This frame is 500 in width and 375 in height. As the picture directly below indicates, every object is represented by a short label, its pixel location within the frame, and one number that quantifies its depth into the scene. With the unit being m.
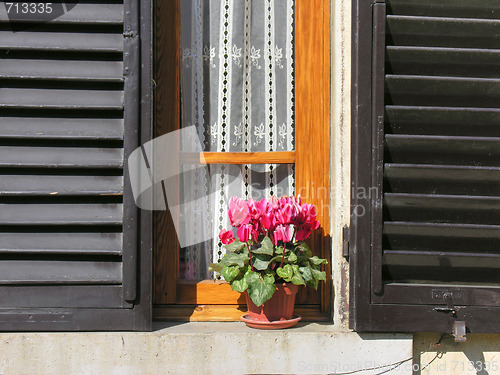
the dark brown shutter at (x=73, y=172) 2.60
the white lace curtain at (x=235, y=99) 3.00
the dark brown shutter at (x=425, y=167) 2.58
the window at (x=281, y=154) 2.88
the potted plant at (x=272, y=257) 2.60
